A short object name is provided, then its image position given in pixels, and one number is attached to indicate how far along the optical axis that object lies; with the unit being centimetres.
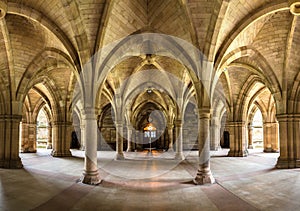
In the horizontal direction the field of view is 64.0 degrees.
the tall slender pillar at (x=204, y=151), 764
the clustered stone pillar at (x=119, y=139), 1491
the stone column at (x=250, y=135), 2517
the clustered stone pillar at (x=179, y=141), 1490
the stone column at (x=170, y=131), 2046
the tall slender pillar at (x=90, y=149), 761
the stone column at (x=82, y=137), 2346
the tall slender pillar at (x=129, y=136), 2124
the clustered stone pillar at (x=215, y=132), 2355
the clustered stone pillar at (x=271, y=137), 2052
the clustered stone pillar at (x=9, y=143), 1028
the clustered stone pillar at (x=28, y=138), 1934
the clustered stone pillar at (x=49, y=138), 2455
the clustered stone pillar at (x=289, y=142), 1048
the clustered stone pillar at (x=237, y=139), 1572
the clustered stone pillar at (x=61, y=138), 1560
